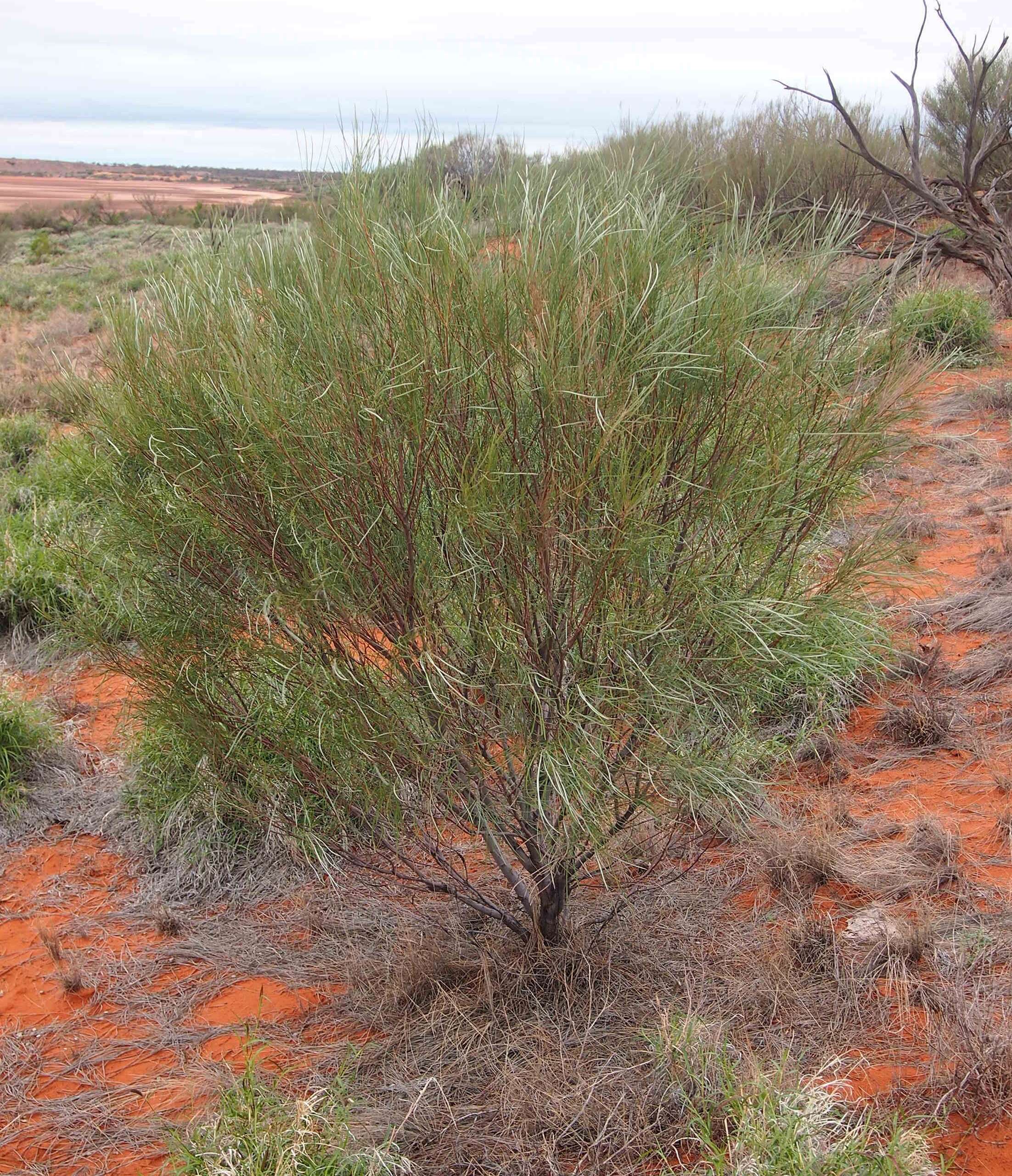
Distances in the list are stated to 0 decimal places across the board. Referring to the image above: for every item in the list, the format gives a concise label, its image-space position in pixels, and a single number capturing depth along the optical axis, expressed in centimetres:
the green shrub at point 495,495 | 265
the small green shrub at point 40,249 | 3050
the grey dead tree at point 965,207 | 1033
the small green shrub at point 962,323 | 1077
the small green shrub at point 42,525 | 392
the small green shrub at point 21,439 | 1116
